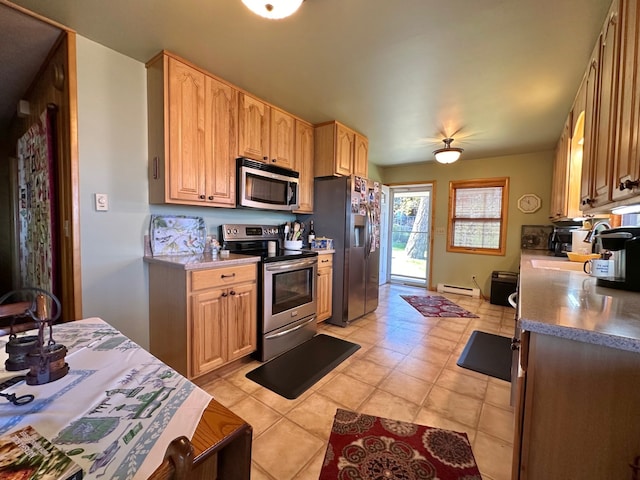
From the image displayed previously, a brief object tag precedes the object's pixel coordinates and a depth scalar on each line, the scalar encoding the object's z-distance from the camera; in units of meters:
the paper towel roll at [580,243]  2.70
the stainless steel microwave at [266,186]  2.56
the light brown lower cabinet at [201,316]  1.97
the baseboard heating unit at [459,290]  4.82
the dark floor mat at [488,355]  2.39
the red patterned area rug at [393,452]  1.40
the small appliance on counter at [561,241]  3.39
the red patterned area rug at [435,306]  3.88
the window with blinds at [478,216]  4.66
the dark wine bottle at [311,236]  3.39
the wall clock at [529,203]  4.35
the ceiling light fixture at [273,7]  1.33
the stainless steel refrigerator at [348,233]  3.29
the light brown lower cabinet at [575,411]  0.82
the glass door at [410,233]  5.45
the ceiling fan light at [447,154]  3.67
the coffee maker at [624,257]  1.26
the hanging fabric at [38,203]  2.05
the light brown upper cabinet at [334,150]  3.33
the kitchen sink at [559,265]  2.15
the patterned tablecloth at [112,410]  0.50
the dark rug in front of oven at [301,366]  2.12
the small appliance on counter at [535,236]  4.30
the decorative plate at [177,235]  2.32
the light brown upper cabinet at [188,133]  2.09
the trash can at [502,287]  4.16
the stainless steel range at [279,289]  2.42
